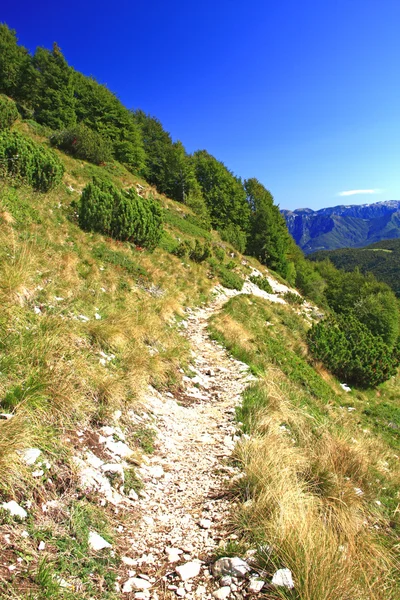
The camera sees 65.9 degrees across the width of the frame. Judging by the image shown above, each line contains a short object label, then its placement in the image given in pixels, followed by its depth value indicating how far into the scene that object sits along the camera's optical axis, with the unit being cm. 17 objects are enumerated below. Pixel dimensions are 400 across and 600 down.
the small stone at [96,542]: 246
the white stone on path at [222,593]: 234
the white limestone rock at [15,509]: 228
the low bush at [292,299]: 2707
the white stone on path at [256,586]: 236
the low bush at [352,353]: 1567
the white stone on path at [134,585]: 231
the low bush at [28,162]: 1214
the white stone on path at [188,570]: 249
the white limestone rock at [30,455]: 270
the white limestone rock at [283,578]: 229
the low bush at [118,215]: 1353
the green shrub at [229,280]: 1952
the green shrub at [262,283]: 2507
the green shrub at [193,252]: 1934
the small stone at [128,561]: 253
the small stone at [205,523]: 307
